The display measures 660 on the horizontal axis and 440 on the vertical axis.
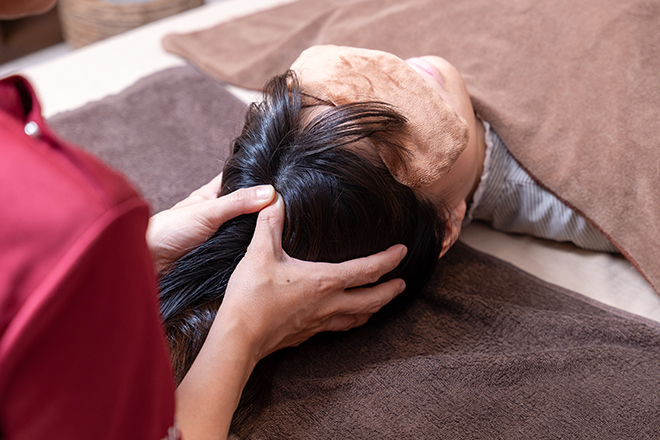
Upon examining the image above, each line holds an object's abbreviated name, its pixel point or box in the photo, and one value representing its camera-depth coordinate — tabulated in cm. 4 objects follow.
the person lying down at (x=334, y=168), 75
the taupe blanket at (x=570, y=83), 100
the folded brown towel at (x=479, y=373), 72
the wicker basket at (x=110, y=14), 221
